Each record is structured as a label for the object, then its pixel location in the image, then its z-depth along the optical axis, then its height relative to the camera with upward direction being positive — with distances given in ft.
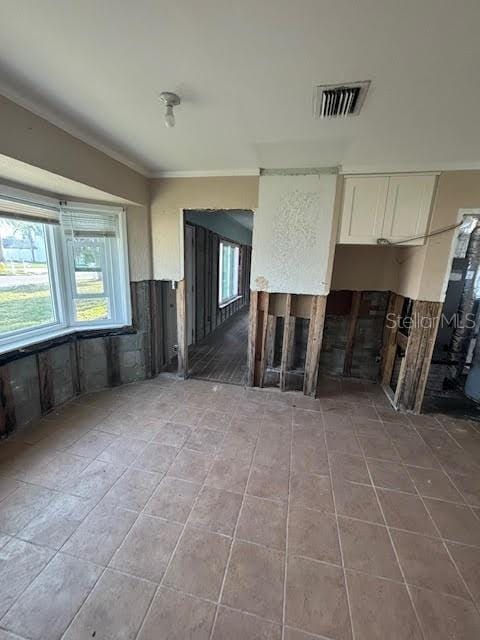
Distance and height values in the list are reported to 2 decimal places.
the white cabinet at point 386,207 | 8.36 +2.02
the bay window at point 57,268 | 7.70 -0.33
